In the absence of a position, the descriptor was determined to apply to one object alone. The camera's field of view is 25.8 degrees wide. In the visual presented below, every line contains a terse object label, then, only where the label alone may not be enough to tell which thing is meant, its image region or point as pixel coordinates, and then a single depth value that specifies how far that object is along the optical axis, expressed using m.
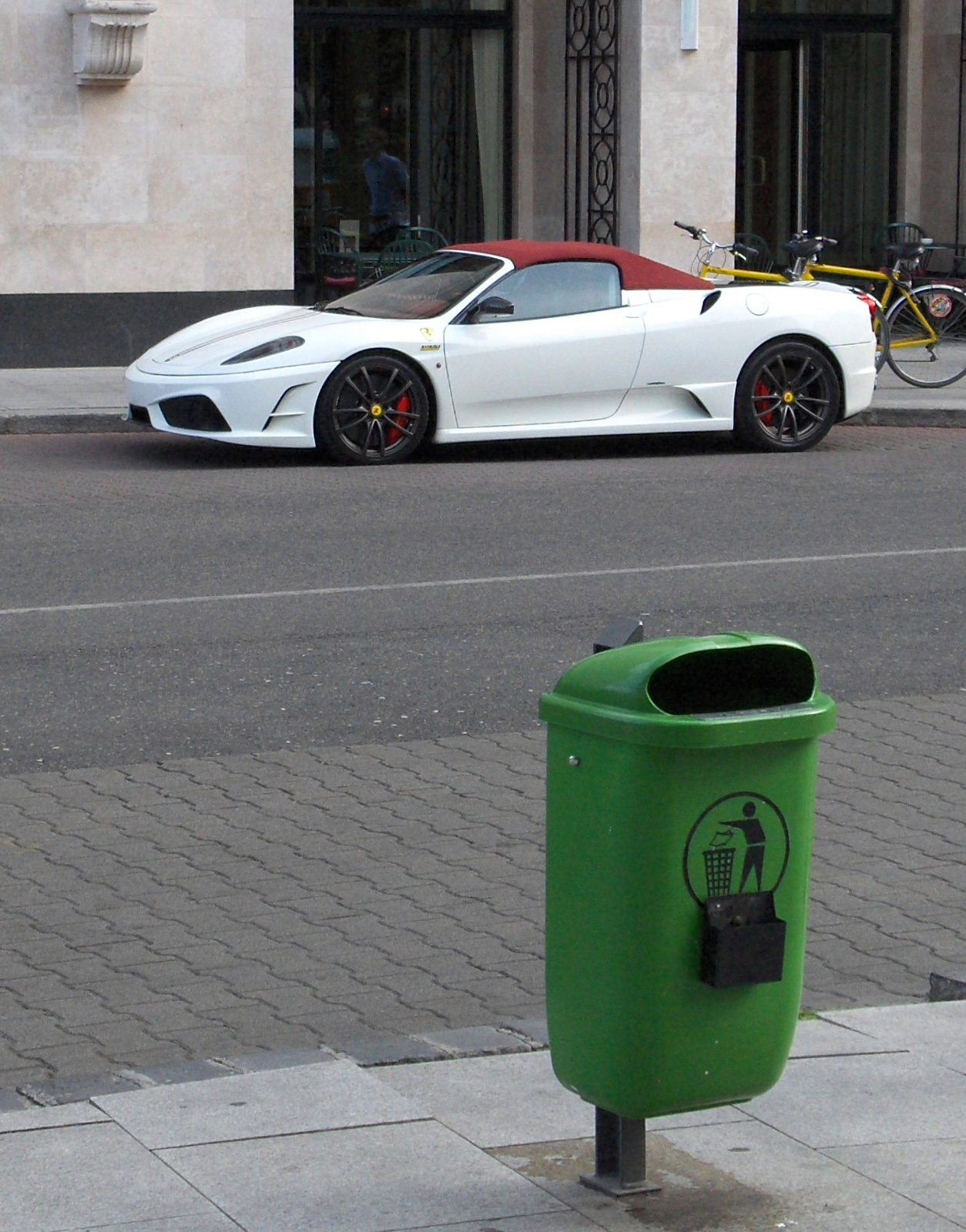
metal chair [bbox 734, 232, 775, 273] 22.14
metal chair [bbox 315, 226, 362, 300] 20.77
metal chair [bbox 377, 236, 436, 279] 20.88
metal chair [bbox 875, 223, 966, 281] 23.06
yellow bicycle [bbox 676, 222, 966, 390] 16.89
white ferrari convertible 12.91
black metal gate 20.72
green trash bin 3.40
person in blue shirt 22.11
